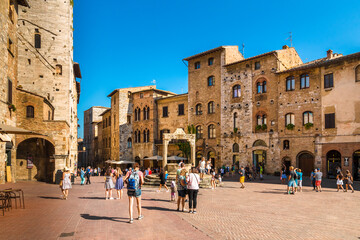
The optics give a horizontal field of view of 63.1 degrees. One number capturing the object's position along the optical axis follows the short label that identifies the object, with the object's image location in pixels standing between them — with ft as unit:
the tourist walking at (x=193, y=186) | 34.22
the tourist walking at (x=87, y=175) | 76.98
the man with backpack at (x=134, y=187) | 28.78
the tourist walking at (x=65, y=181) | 44.04
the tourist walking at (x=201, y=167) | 61.43
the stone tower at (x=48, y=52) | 88.17
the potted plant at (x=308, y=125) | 91.64
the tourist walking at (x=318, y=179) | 57.87
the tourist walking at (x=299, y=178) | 57.52
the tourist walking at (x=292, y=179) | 53.46
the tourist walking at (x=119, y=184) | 46.57
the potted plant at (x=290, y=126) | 95.69
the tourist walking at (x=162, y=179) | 55.98
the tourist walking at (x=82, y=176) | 75.97
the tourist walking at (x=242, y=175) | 64.04
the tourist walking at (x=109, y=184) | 46.09
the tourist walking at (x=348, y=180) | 57.26
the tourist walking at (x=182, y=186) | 34.91
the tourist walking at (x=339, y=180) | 58.29
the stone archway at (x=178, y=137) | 75.82
